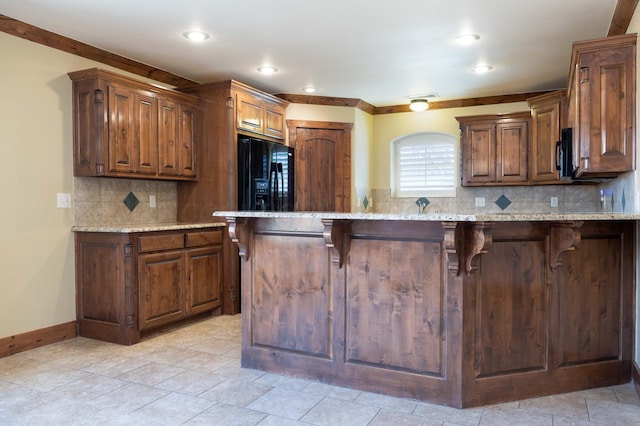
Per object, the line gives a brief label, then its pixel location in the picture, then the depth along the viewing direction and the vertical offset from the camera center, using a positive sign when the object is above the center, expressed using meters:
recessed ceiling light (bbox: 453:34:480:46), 3.73 +1.38
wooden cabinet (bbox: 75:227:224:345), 3.66 -0.66
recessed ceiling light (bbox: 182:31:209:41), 3.66 +1.39
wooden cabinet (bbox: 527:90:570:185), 4.72 +0.76
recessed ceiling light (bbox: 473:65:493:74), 4.58 +1.39
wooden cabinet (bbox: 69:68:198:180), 3.79 +0.70
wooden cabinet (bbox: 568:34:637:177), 2.89 +0.65
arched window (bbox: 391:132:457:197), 6.19 +0.54
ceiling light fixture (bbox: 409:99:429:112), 5.64 +1.24
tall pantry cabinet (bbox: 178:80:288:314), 4.67 +0.44
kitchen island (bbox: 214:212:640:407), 2.53 -0.60
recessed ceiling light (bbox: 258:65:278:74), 4.62 +1.41
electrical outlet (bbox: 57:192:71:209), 3.78 +0.04
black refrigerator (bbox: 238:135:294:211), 4.79 +0.32
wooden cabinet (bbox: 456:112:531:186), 5.31 +0.66
